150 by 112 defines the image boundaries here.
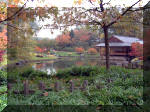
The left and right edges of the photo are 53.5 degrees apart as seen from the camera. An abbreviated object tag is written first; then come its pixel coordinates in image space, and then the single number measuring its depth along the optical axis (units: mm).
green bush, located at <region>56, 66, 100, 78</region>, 6355
